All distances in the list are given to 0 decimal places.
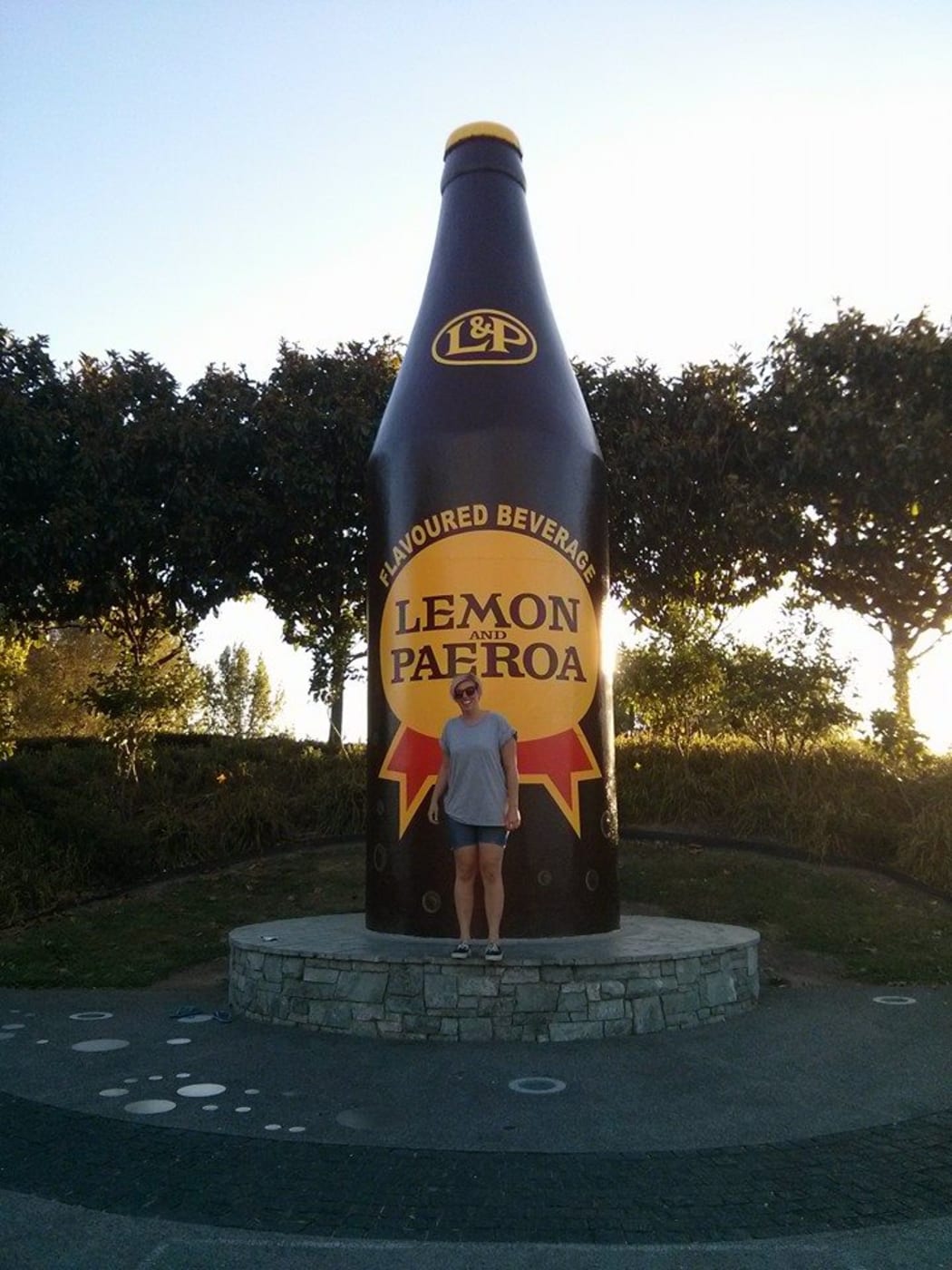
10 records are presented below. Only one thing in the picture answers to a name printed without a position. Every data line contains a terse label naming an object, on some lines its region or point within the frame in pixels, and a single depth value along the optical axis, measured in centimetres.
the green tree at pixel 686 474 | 1534
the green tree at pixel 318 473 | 1559
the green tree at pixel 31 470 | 1468
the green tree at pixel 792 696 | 1581
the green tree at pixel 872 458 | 1437
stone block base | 705
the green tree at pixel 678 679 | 1917
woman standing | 762
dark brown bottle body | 846
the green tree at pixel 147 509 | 1520
